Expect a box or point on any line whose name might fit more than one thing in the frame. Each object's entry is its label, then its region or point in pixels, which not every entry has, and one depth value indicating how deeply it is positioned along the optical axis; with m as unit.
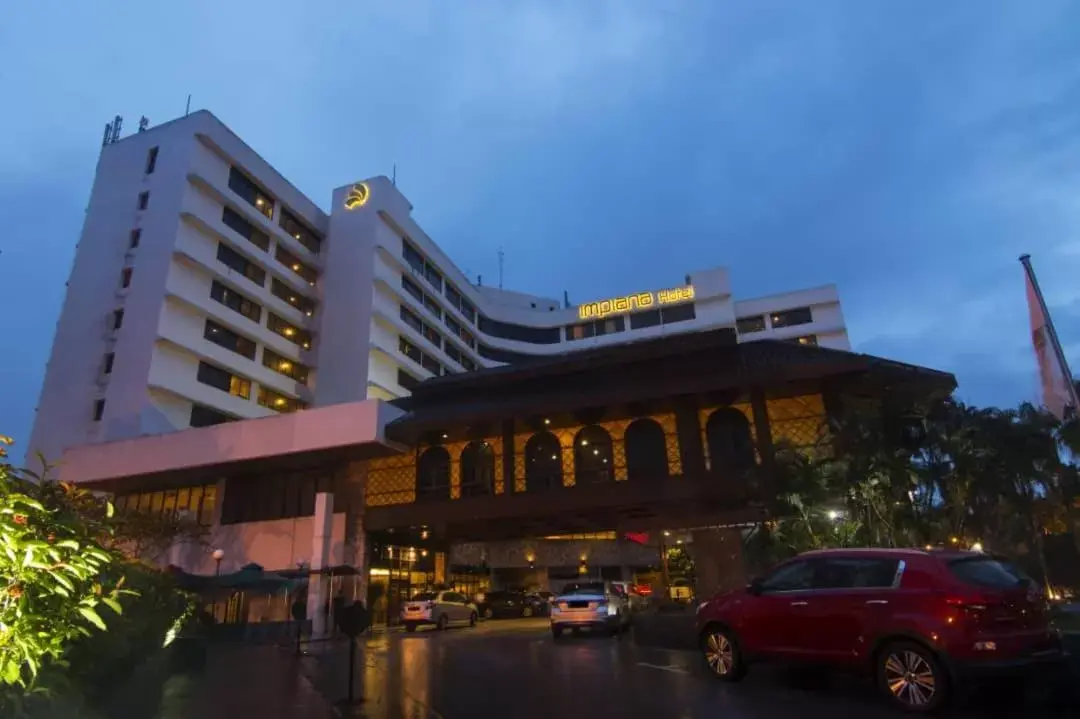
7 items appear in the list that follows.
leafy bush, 2.85
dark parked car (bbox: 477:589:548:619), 35.41
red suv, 6.76
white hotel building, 40.72
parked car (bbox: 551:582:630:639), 18.28
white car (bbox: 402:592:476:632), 25.95
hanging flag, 11.81
